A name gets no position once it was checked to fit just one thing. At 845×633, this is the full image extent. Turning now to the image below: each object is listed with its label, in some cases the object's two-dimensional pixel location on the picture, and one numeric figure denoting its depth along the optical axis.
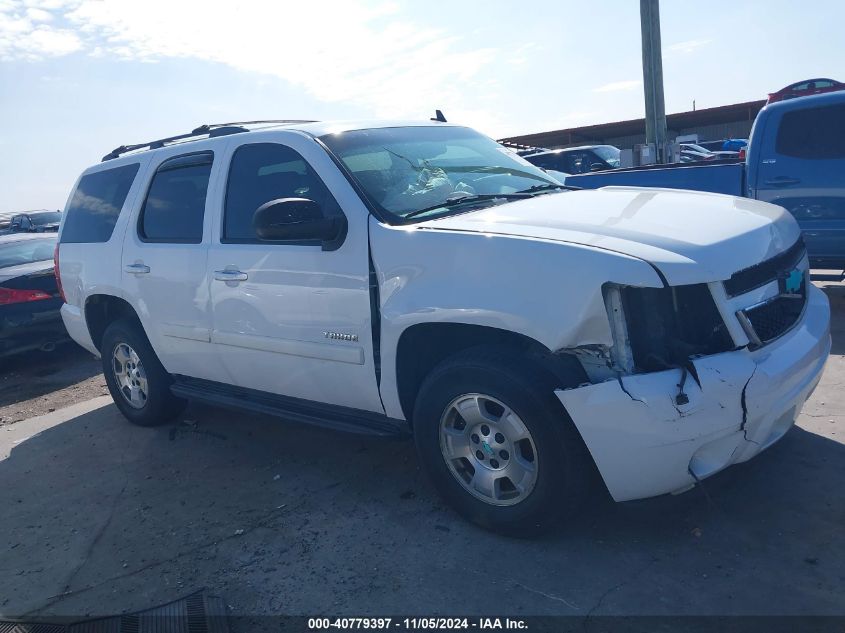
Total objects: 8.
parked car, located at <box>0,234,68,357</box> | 7.94
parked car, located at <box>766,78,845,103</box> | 16.89
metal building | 29.98
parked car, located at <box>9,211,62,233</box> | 17.81
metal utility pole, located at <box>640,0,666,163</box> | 10.80
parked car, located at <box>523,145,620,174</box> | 13.87
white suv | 2.84
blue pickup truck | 6.74
